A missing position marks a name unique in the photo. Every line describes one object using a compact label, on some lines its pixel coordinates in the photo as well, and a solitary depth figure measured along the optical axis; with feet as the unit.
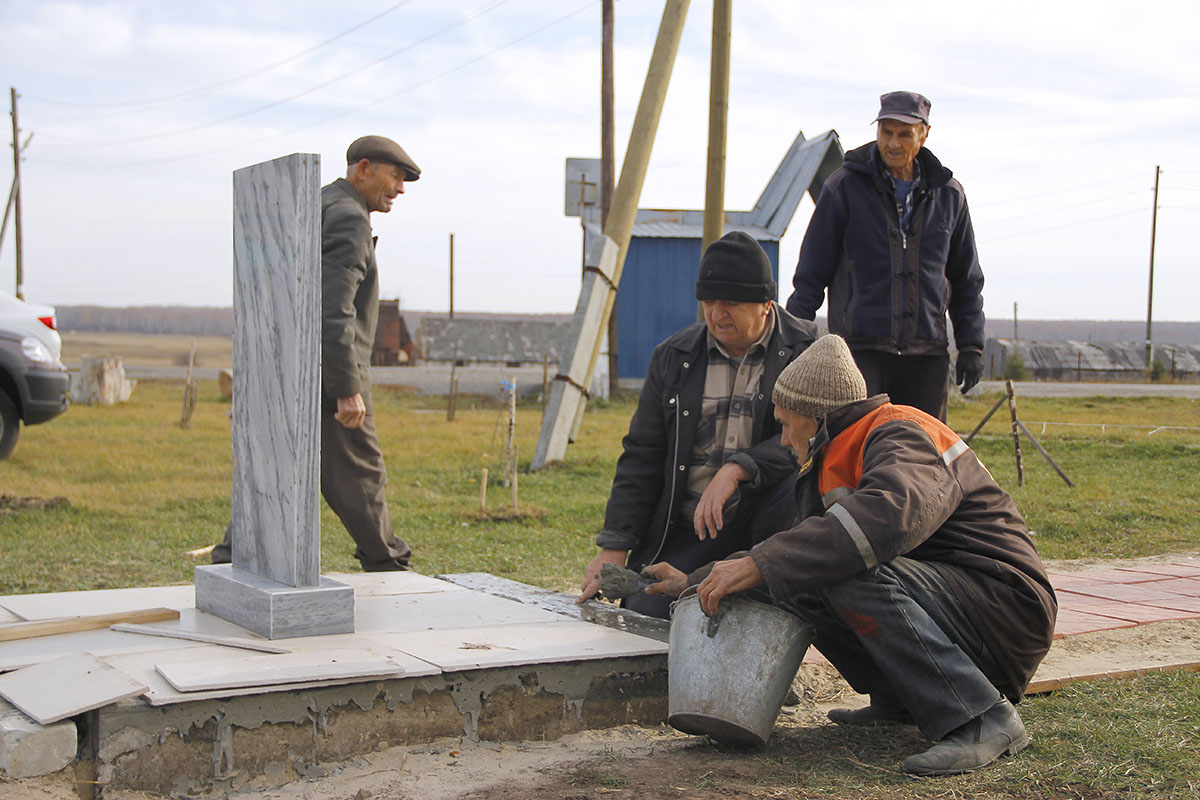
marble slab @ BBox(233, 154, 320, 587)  10.73
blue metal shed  61.41
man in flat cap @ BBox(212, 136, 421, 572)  14.66
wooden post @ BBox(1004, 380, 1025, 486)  30.63
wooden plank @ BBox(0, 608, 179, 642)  10.37
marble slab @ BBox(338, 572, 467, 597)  13.46
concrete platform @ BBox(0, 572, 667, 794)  8.59
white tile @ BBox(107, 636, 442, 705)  8.54
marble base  10.58
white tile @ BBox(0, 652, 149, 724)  8.26
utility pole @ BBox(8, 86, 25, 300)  114.01
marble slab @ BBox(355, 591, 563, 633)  11.57
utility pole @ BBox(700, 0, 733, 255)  29.27
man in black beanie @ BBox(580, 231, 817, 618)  12.10
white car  28.78
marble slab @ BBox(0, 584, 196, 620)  11.53
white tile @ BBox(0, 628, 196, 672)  9.71
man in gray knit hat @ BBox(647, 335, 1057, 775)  8.75
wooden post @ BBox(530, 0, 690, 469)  33.78
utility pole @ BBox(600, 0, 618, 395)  70.38
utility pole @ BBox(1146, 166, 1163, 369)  140.46
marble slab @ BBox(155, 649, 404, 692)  8.75
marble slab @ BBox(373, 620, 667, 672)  10.07
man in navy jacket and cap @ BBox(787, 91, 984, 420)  14.02
